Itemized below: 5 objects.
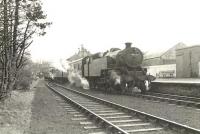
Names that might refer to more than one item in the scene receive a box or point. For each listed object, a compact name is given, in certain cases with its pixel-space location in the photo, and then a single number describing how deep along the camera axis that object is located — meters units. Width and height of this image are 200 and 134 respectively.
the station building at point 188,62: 40.12
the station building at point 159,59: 51.42
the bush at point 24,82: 26.01
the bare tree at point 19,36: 12.08
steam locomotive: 20.22
